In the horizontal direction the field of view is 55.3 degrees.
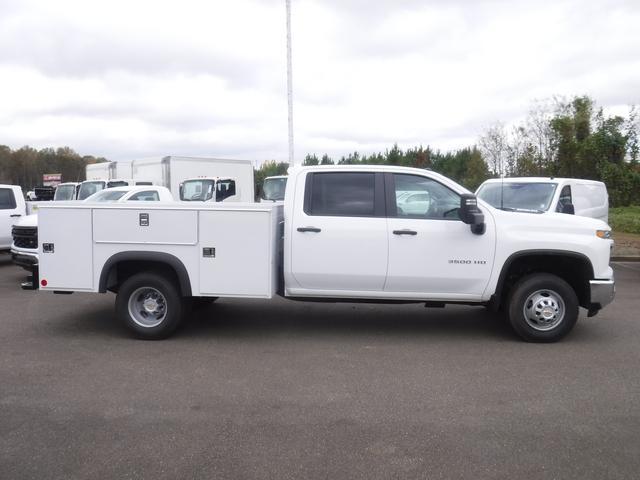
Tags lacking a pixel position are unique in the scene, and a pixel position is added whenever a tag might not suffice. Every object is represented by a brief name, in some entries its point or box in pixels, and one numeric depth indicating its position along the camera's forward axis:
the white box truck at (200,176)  21.75
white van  11.65
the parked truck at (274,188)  20.53
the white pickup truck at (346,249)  6.77
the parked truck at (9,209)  13.53
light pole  23.19
